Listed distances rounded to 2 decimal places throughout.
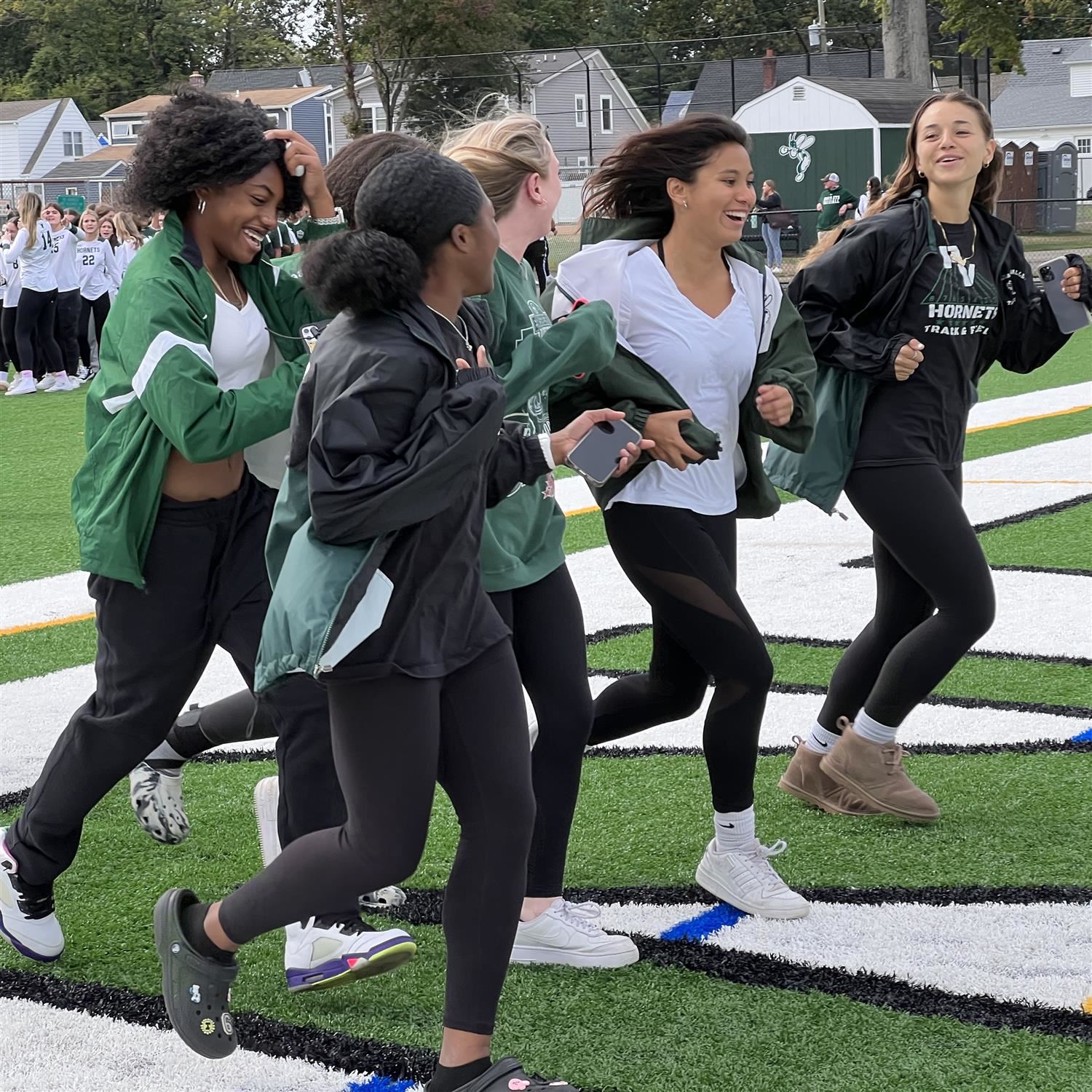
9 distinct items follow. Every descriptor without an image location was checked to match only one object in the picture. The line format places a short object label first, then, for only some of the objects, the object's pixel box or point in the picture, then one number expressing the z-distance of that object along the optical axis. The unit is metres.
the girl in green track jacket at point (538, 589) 3.66
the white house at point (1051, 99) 76.62
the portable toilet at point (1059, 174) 43.03
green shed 44.56
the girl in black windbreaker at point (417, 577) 2.78
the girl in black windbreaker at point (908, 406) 4.62
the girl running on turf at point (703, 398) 4.01
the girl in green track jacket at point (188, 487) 3.48
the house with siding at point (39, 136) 84.88
